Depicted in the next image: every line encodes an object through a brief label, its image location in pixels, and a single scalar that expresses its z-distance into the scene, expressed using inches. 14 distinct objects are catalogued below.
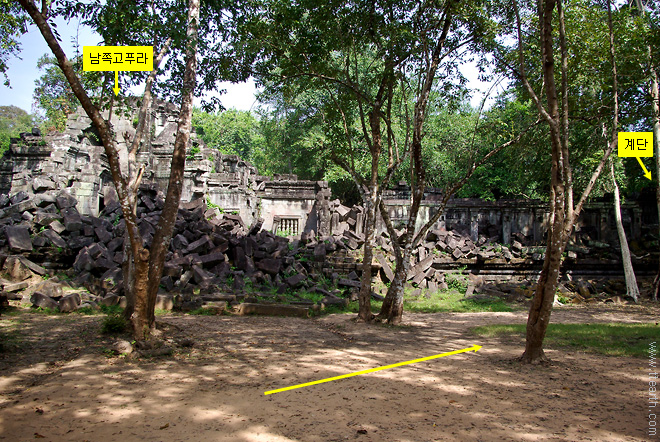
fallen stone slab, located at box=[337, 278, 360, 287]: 516.5
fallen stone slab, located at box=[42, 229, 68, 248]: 432.5
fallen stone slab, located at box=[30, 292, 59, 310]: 335.0
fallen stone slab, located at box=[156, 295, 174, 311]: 376.2
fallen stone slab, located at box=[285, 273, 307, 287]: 461.4
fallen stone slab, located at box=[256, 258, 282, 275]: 478.6
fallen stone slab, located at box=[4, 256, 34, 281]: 381.1
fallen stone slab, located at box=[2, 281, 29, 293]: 352.1
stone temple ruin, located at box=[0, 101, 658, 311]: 431.8
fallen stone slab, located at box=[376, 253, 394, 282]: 577.9
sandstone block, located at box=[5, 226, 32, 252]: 414.2
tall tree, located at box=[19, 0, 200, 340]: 209.3
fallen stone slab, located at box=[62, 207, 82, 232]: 458.3
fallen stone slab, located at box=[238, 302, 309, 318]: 387.5
